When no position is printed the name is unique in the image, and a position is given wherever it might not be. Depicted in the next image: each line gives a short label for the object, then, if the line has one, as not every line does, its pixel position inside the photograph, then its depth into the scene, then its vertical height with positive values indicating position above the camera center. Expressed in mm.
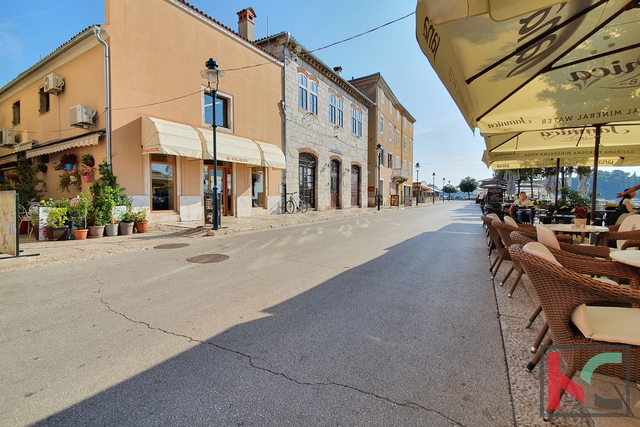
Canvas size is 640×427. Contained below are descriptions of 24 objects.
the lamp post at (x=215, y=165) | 8922 +1256
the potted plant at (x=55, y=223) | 8045 -489
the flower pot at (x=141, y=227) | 9481 -712
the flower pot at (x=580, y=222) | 4645 -318
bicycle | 17234 -15
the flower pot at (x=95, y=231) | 8516 -746
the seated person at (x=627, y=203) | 6215 -30
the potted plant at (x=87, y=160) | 9953 +1527
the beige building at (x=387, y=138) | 29125 +7443
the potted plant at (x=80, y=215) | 8359 -281
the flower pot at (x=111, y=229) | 8812 -726
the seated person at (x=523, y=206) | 9406 -183
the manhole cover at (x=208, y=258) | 5836 -1106
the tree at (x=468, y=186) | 75188 +4287
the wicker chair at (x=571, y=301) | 1673 -618
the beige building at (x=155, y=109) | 10023 +3882
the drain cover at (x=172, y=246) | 7301 -1035
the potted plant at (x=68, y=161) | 10672 +1601
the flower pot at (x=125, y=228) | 9031 -707
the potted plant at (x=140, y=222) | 9469 -551
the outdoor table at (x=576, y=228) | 4321 -400
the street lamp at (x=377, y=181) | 23362 +1982
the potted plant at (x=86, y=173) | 10117 +1098
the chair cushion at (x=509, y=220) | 4594 -283
